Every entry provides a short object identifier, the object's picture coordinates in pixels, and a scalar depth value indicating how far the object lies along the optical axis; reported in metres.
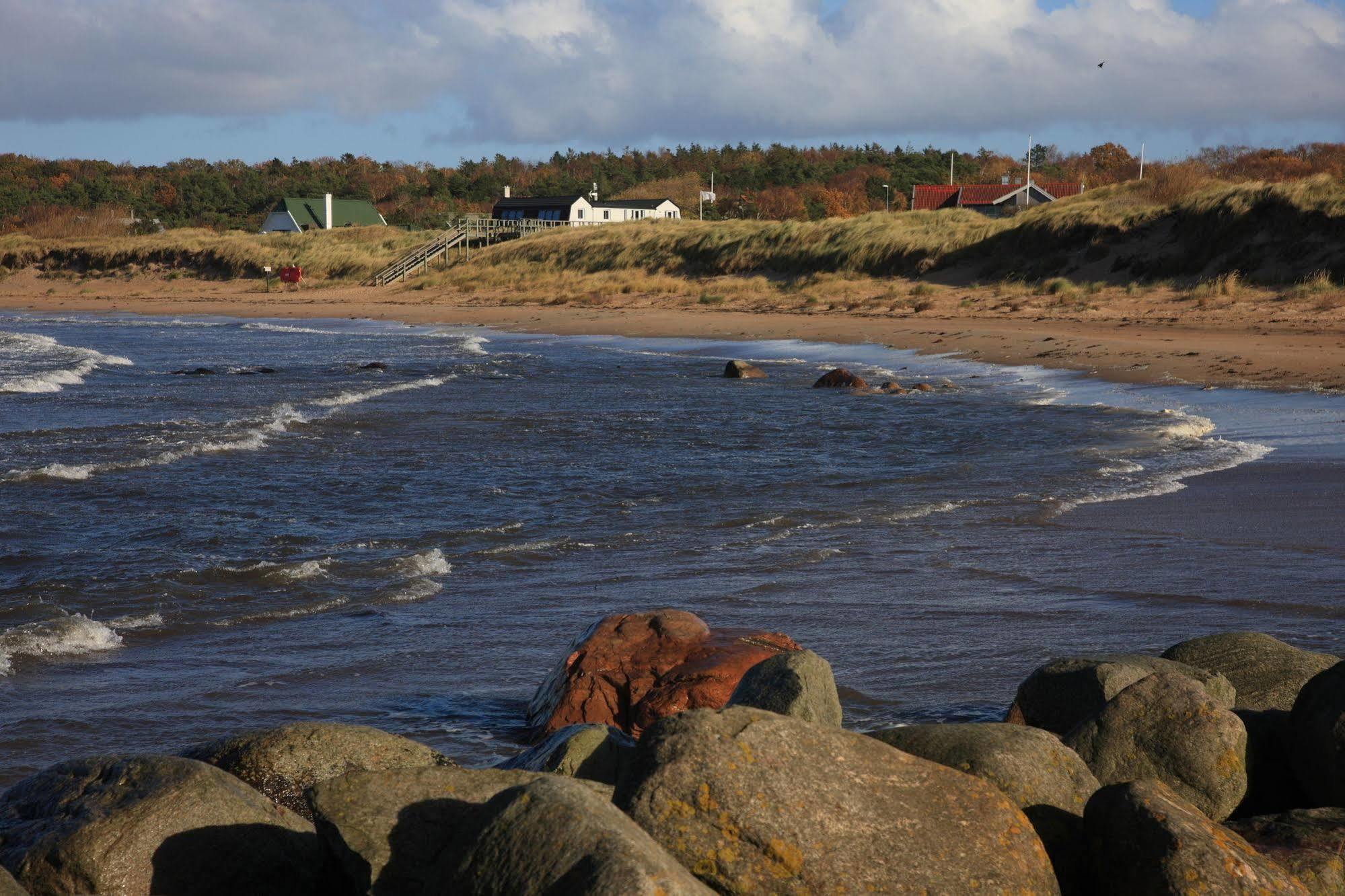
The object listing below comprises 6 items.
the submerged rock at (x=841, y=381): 38.12
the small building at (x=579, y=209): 144.50
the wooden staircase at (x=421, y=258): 110.25
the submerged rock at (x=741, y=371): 42.00
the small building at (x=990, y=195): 115.00
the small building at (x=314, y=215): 151.87
